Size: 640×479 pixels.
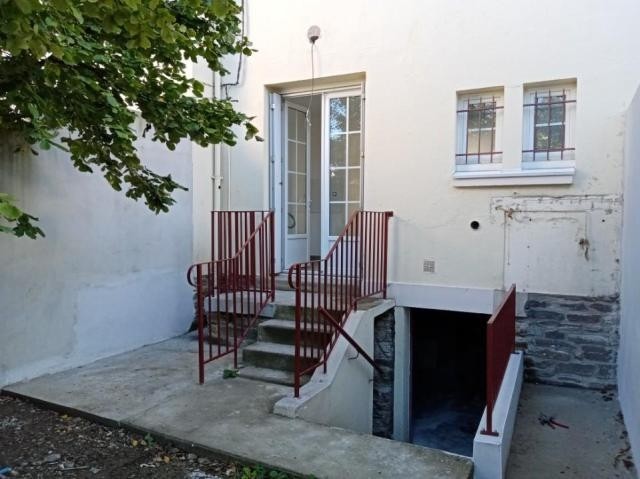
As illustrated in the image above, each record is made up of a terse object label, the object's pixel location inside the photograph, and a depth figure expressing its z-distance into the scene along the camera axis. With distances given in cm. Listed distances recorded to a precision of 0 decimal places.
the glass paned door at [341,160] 589
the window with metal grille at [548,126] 472
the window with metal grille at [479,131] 500
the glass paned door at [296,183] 636
